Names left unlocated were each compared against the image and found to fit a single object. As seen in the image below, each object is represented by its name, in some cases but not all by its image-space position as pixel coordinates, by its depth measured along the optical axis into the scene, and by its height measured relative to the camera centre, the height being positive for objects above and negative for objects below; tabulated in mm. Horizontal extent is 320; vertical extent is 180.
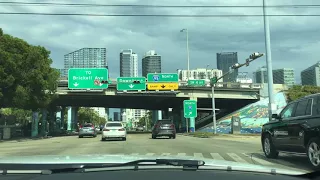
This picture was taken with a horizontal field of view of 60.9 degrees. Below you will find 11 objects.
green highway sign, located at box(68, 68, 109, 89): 33010 +3668
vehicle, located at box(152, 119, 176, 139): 23888 -1949
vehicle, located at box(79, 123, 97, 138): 28868 -2423
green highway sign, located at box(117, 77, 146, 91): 34405 +3065
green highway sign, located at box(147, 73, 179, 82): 34942 +3828
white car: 21066 -1812
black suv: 7335 -753
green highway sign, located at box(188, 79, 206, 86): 34817 +3114
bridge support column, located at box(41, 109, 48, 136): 35860 -1786
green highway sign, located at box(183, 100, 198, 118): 34233 -312
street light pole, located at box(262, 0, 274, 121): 17101 +3308
